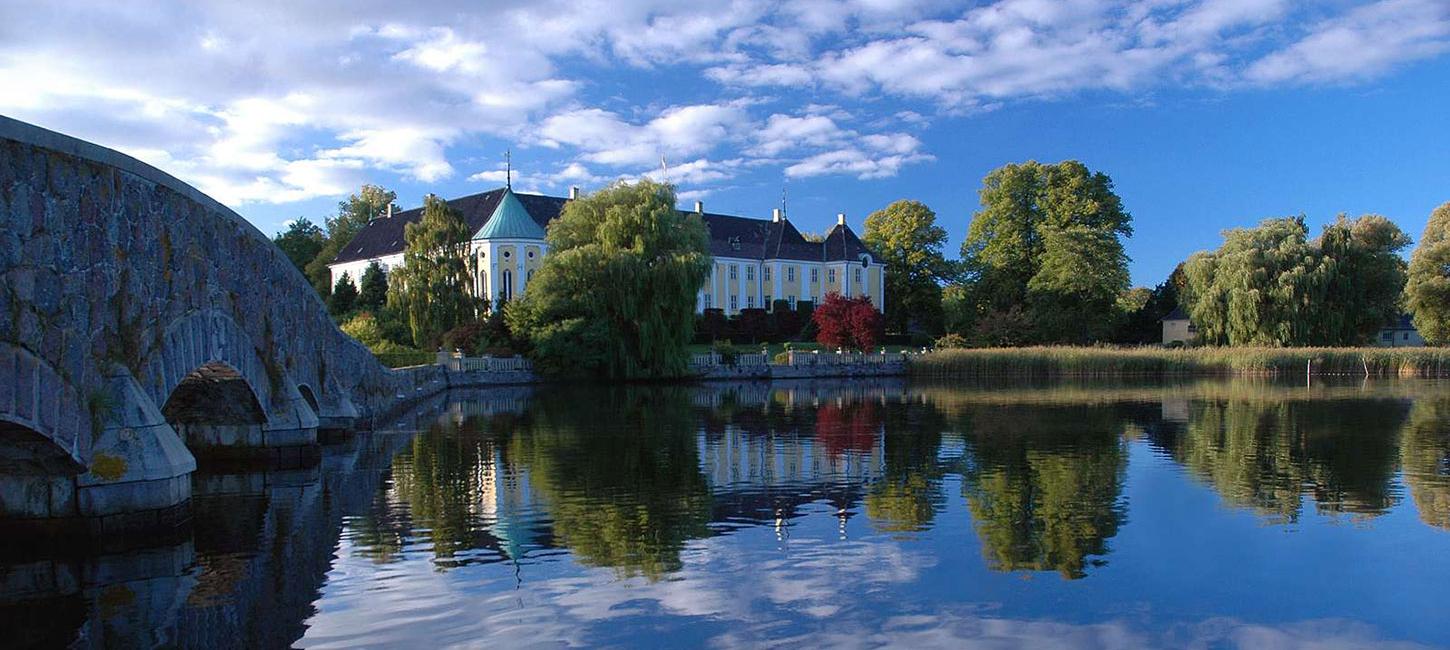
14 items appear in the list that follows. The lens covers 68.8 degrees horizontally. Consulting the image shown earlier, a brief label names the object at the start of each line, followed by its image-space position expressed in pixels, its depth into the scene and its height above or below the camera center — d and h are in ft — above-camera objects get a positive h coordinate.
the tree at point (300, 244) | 287.28 +30.19
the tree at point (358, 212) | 304.44 +41.48
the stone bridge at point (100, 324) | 30.96 +1.13
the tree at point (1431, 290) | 185.47 +8.07
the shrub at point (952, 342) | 202.49 +0.24
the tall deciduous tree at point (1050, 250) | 214.90 +20.08
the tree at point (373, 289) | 224.12 +13.63
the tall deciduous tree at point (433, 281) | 181.37 +12.29
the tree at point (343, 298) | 233.76 +12.20
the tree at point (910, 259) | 264.72 +22.06
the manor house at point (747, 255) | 244.01 +22.84
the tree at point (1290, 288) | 179.22 +8.65
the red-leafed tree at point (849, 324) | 199.72 +4.07
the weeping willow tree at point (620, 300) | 157.28 +7.32
